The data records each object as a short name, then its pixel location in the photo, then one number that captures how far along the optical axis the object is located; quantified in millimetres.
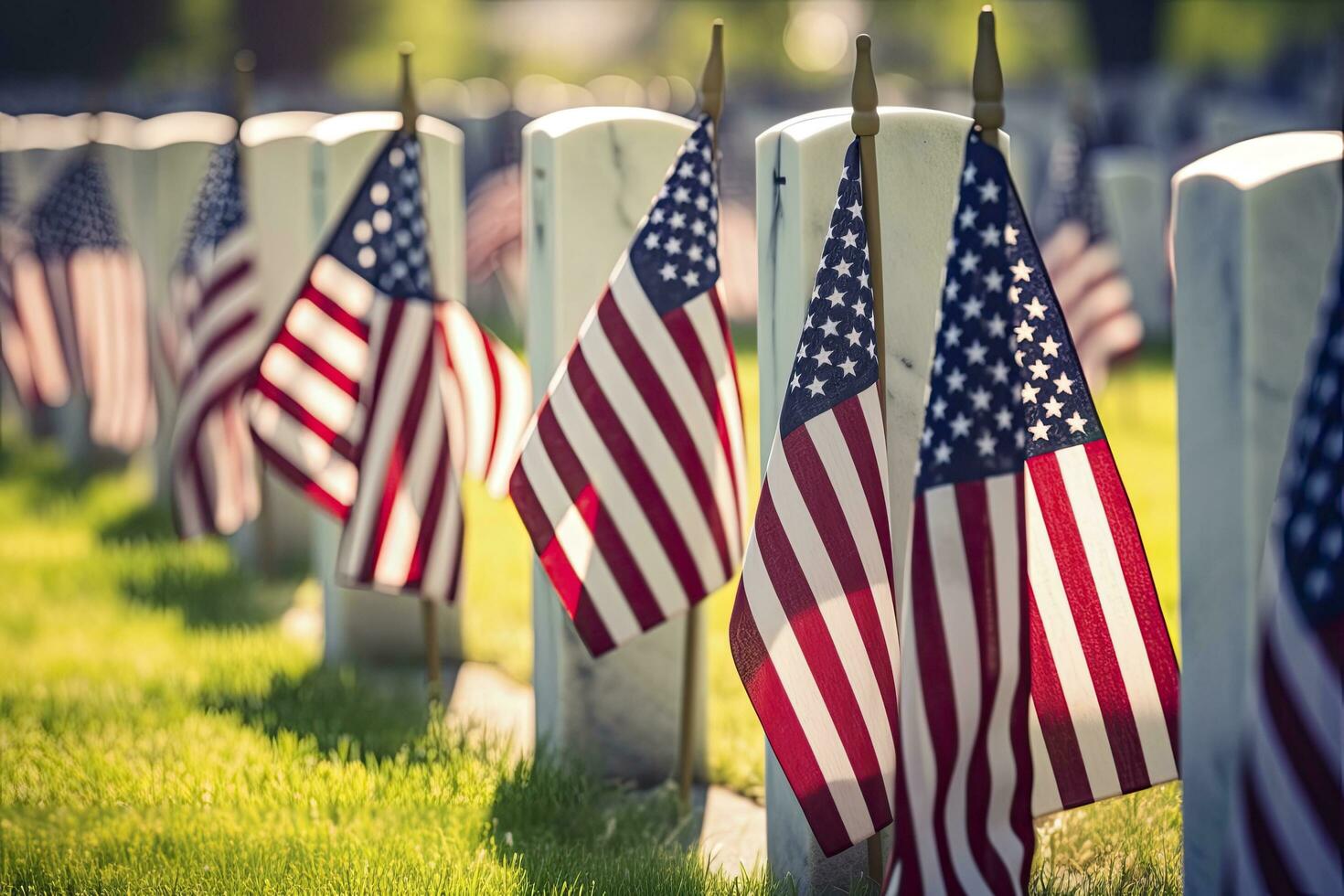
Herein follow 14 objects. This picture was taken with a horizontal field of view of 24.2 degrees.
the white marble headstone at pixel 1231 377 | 5000
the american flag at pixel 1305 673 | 4715
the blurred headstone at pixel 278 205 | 13172
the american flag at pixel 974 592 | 5551
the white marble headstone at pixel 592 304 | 9016
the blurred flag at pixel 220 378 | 13070
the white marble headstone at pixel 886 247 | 6789
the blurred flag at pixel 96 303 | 16687
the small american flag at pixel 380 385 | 9805
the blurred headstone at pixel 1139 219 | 27031
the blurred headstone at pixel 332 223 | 11367
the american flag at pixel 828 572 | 6402
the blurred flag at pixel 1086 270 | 19219
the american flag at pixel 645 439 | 7867
